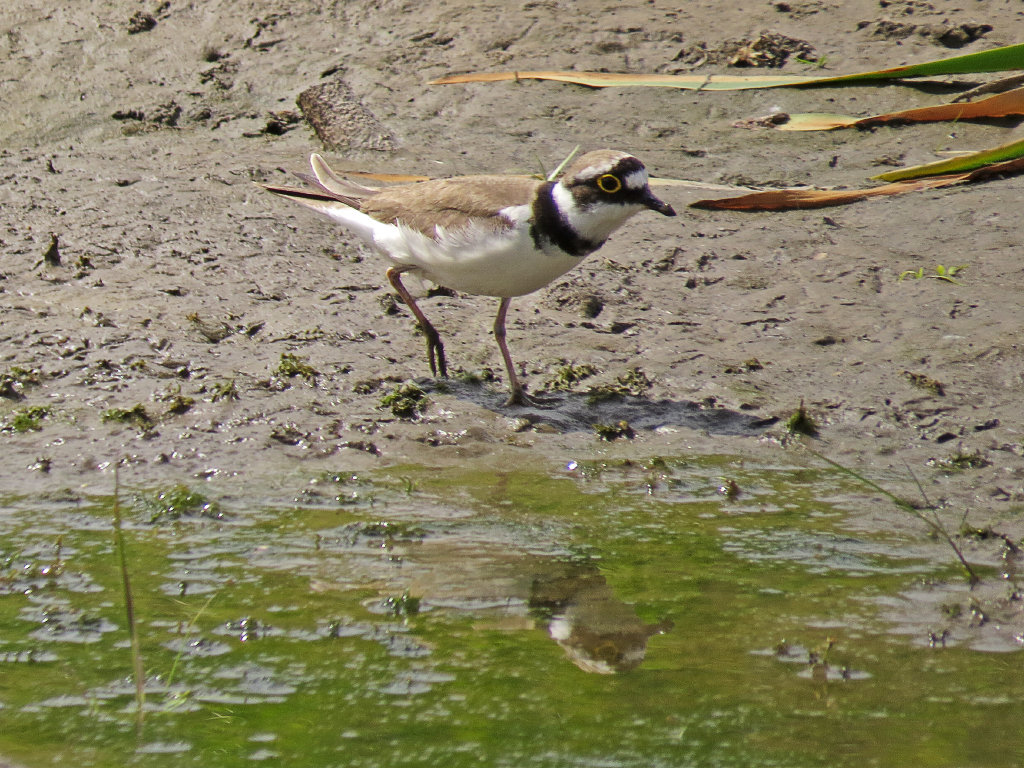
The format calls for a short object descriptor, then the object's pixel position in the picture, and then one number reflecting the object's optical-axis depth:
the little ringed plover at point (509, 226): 10.48
